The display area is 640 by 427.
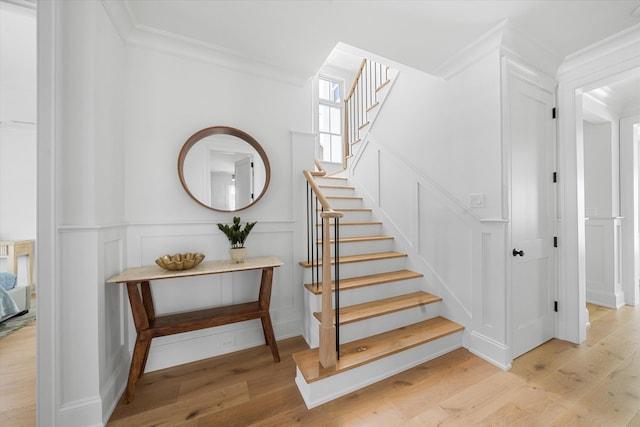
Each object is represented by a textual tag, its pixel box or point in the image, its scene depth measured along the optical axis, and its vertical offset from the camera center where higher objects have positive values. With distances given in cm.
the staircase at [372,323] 154 -93
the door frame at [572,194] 205 +16
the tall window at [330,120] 489 +197
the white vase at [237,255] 187 -32
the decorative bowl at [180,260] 157 -32
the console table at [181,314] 149 -73
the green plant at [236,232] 188 -14
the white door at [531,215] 188 -3
